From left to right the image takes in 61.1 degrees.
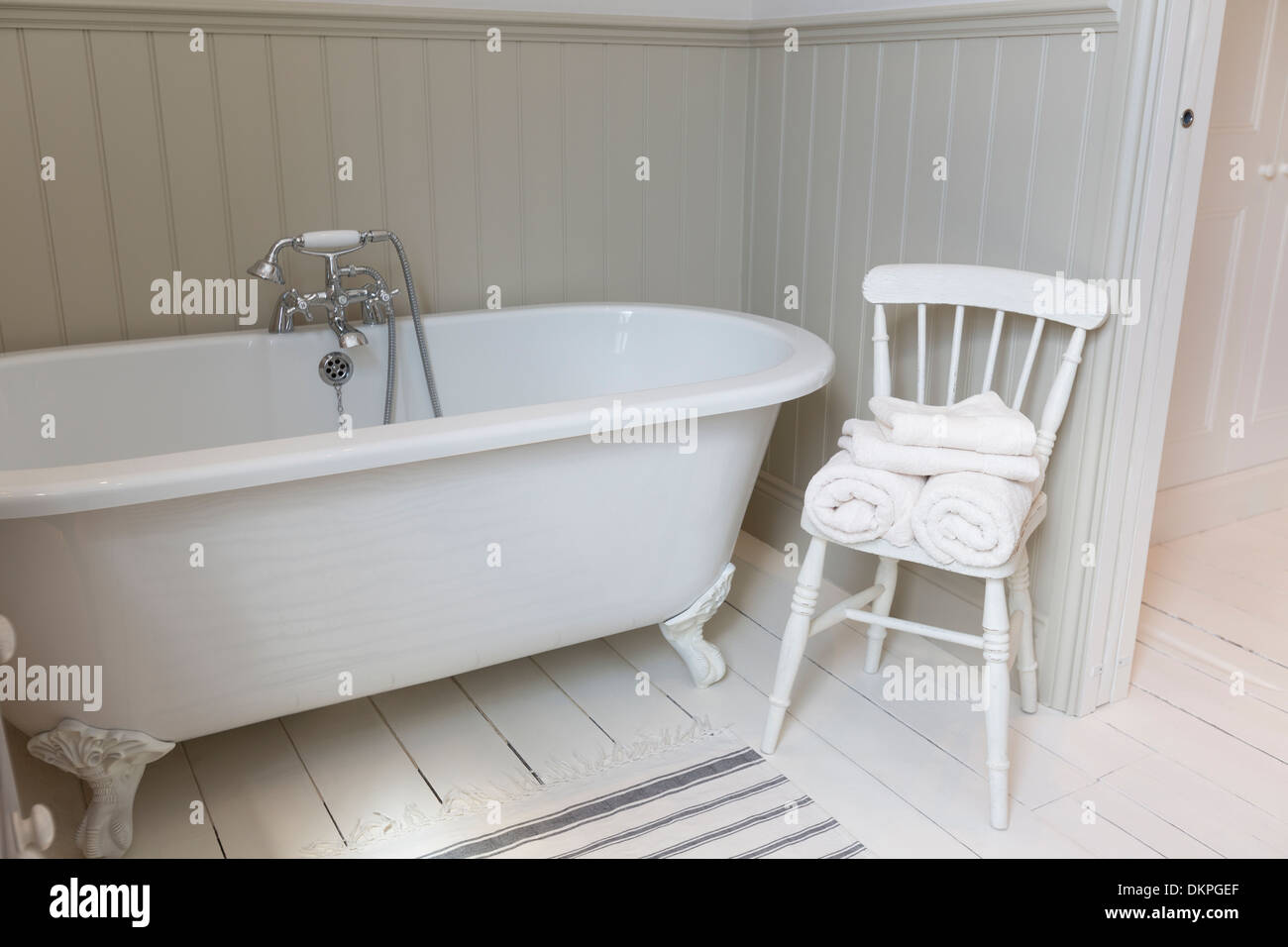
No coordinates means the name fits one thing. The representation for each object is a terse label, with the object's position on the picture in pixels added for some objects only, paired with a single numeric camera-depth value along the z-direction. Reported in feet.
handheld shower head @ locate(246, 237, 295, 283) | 6.81
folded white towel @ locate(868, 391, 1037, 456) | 5.80
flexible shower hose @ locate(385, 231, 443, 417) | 7.48
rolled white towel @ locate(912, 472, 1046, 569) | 5.56
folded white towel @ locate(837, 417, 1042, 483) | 5.77
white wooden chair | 5.80
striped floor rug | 5.69
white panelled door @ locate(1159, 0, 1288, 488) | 8.58
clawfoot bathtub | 4.94
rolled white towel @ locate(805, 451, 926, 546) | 5.87
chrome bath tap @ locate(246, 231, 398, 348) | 7.07
